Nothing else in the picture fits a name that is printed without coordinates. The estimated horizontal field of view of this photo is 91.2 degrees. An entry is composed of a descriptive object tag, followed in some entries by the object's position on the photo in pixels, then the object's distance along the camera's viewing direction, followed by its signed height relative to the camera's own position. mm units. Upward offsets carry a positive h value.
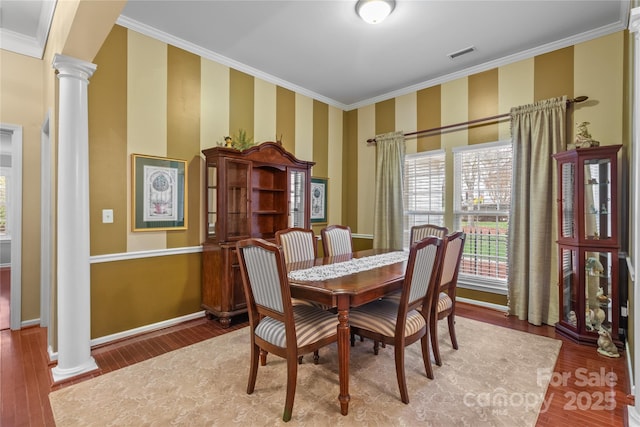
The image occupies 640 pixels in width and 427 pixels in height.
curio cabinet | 2779 -278
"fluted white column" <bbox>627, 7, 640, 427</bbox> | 1538 -61
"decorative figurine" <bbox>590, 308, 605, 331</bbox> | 2781 -944
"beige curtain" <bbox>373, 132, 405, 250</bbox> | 4602 +324
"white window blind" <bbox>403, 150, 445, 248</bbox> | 4328 +343
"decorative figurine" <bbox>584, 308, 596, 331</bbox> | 2862 -982
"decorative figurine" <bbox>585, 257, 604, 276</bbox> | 2881 -498
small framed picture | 4828 +219
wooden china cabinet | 3268 +76
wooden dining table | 1866 -493
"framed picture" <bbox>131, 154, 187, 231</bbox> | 3061 +213
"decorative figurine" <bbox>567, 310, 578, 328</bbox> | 3009 -1033
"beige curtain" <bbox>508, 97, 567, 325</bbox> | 3305 +29
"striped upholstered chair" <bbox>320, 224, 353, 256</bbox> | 3310 -293
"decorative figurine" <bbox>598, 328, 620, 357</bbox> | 2604 -1120
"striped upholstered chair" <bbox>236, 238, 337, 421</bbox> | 1809 -697
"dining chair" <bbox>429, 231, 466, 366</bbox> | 2414 -623
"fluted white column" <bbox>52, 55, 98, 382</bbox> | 2318 -12
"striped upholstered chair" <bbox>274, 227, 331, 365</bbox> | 2949 -290
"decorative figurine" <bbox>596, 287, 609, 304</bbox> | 2799 -763
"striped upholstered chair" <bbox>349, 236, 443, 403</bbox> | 1980 -706
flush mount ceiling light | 2588 +1722
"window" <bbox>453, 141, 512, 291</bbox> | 3775 +59
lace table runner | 2236 -440
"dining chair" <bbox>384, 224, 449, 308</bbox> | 3348 -203
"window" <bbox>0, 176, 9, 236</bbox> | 5859 +199
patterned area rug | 1856 -1204
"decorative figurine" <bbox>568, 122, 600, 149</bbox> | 2893 +680
